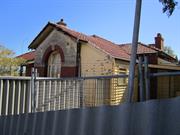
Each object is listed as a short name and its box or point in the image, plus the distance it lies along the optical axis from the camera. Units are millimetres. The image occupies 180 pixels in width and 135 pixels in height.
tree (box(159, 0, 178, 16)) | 4126
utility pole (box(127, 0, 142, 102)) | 3572
